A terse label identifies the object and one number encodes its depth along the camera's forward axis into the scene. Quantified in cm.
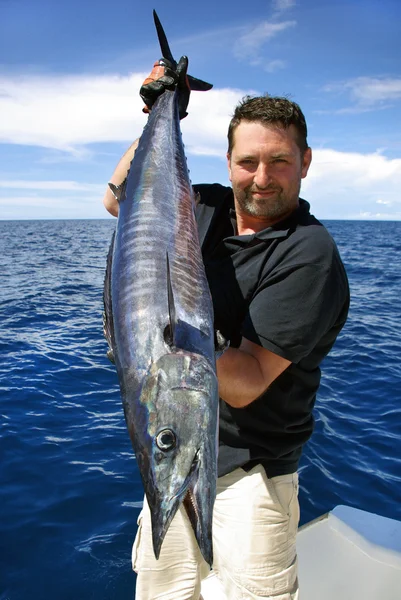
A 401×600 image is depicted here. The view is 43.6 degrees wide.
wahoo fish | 138
